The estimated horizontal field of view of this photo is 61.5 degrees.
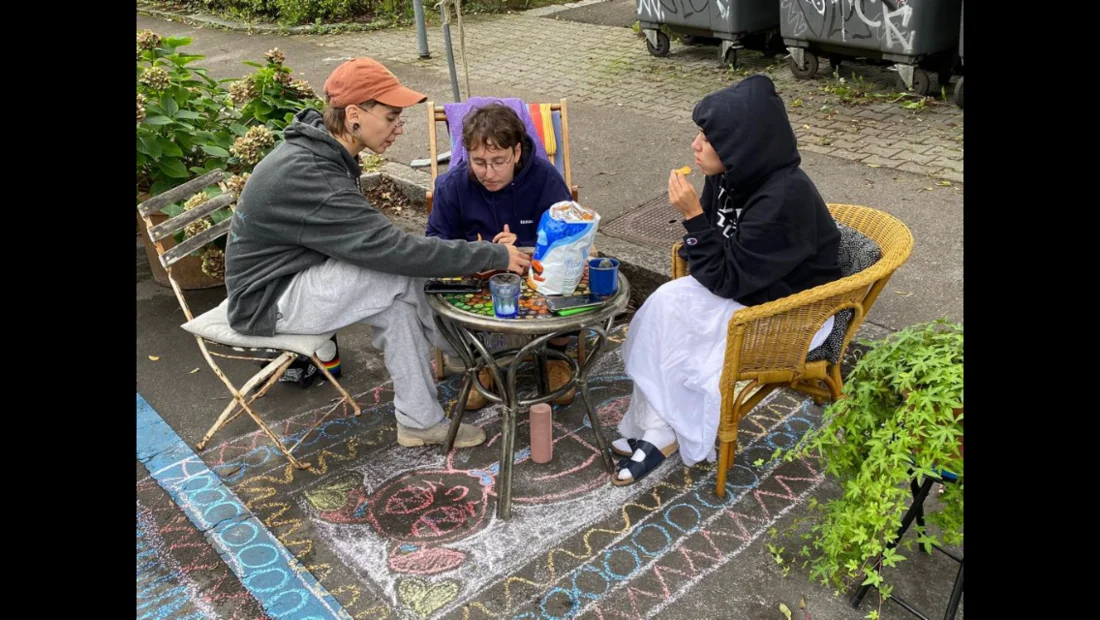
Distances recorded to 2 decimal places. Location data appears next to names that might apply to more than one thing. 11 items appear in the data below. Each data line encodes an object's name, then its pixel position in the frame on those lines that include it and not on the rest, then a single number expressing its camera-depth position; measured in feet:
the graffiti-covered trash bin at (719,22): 28.77
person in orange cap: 11.36
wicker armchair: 10.28
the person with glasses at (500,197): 12.39
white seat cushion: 11.85
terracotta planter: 17.08
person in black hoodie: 10.55
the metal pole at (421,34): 32.04
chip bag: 10.85
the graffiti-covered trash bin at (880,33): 24.03
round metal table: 10.68
